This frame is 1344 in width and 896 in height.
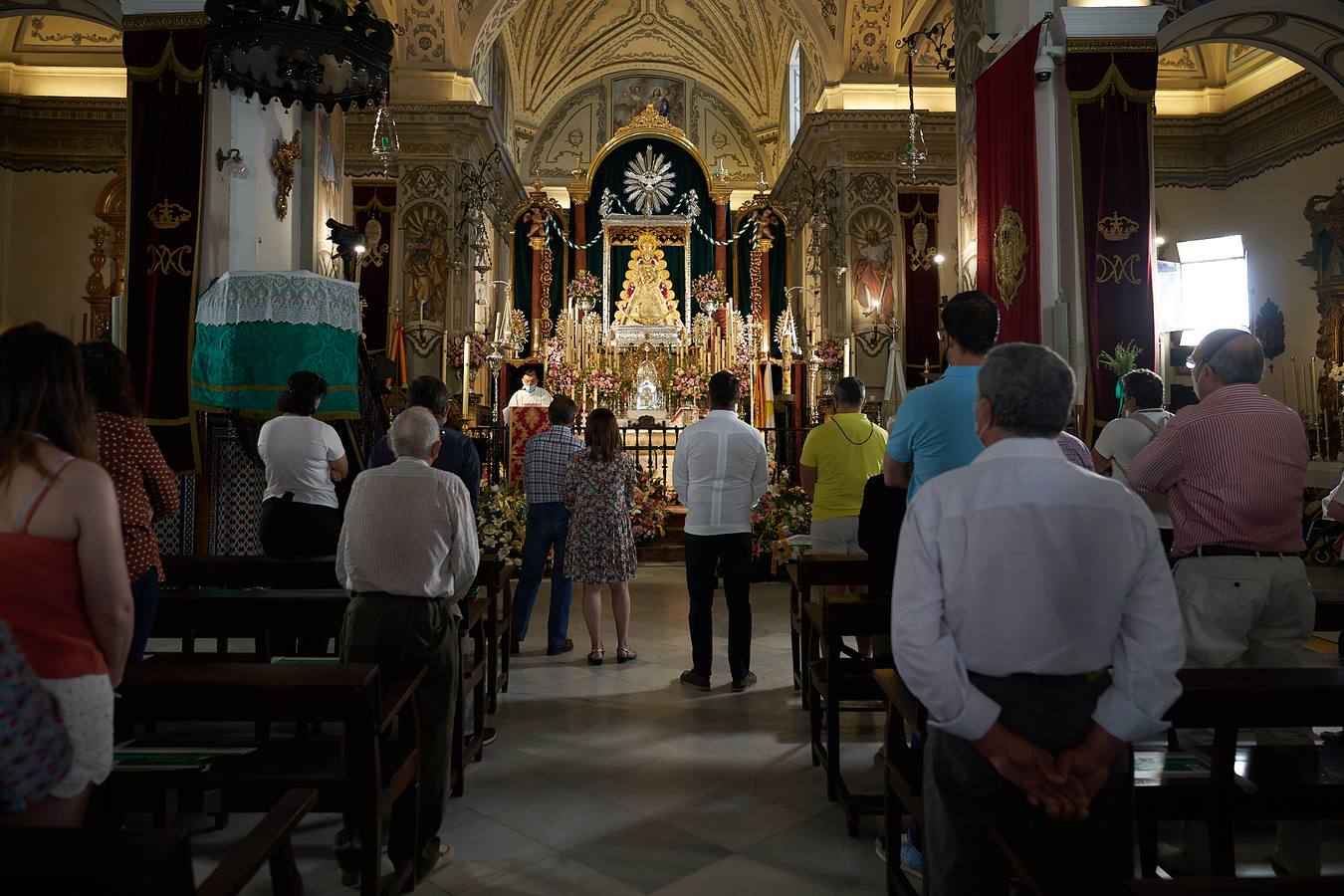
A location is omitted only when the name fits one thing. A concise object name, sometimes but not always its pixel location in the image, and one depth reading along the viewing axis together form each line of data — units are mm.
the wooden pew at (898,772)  2943
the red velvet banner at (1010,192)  7840
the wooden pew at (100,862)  1560
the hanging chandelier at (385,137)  7578
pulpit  6172
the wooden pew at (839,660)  4039
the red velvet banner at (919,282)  15133
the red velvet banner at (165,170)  7023
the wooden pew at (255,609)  3990
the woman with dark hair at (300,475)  5074
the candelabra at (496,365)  15633
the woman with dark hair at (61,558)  1983
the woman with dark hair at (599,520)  6391
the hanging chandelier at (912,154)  10141
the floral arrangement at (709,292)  20016
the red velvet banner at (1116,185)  7477
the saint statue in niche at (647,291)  21344
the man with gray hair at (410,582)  3430
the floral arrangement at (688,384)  16406
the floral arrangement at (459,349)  14156
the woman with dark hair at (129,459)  3273
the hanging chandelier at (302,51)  6258
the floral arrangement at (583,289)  20281
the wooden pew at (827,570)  5098
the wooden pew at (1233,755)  2732
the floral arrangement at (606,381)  16797
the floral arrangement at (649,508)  10023
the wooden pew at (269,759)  2775
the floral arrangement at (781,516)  9375
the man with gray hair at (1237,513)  3373
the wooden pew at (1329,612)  3963
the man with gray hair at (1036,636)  2051
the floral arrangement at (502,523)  7793
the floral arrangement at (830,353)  14938
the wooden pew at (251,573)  4953
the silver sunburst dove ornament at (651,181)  22656
